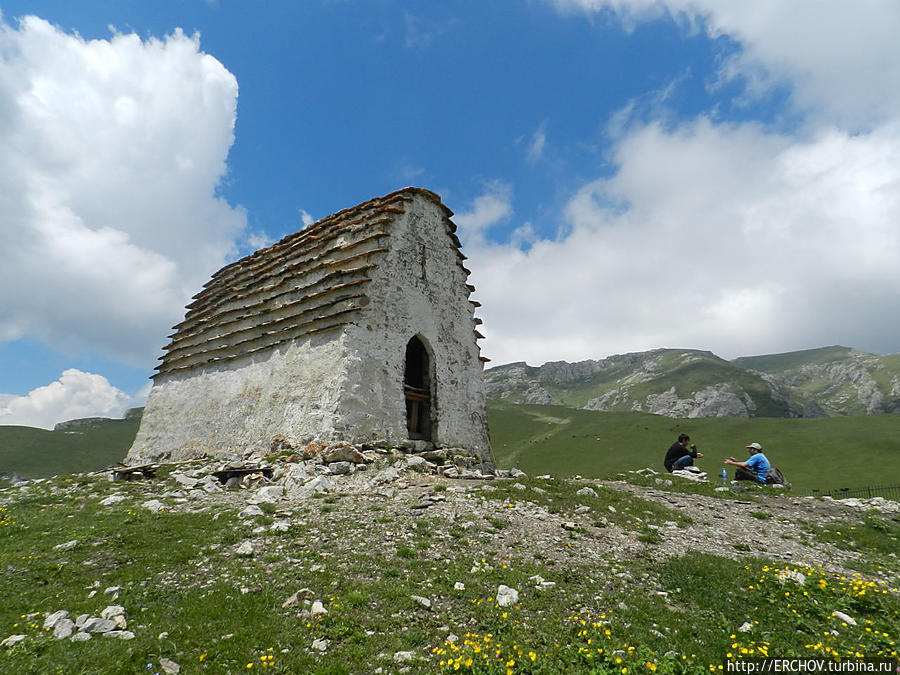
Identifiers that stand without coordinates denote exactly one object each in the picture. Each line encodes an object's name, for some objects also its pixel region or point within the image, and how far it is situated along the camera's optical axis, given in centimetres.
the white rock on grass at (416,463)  1548
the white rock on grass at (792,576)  755
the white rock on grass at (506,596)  662
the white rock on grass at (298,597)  636
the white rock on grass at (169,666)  502
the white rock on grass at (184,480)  1431
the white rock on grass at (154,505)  1105
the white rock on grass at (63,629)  557
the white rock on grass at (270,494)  1202
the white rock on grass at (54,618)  579
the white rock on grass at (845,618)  630
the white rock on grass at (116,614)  582
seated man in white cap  1795
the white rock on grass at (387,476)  1359
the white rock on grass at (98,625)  568
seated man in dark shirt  2044
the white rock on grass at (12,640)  538
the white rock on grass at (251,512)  1012
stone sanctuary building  1692
